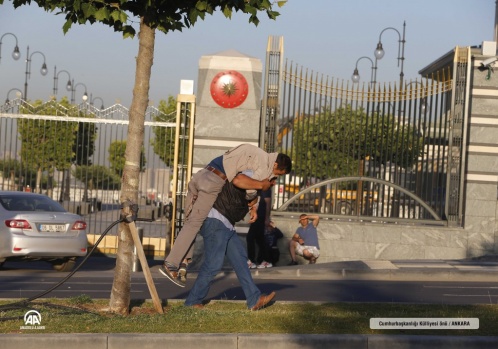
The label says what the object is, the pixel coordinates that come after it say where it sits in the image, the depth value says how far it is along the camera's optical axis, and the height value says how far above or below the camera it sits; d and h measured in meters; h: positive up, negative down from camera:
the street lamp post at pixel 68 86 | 60.67 +4.40
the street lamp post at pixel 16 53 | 50.58 +5.06
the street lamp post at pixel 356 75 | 42.44 +4.09
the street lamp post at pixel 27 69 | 53.36 +4.63
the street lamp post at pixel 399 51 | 40.34 +4.93
